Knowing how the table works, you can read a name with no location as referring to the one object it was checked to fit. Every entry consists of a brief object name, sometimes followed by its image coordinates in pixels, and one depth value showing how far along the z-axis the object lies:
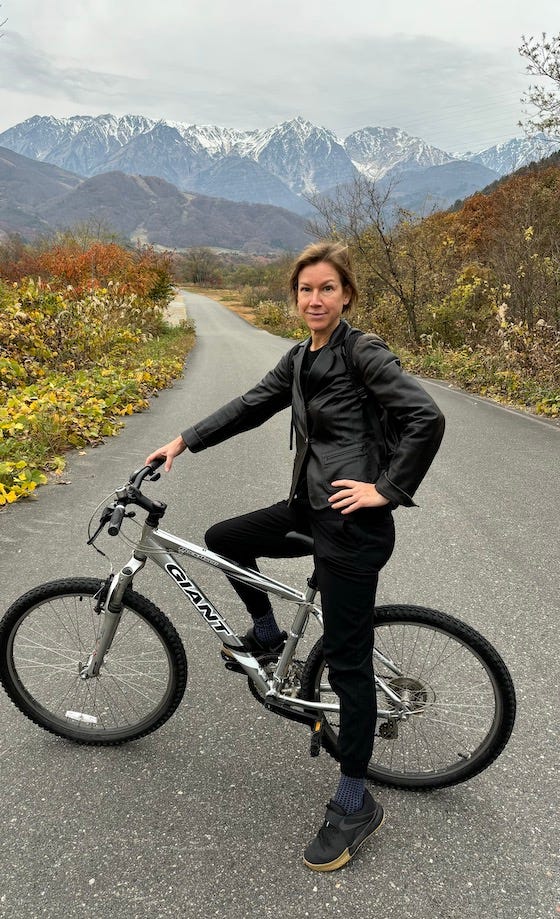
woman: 1.79
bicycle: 2.15
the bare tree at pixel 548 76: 8.70
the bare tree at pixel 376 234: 17.20
